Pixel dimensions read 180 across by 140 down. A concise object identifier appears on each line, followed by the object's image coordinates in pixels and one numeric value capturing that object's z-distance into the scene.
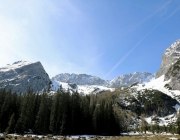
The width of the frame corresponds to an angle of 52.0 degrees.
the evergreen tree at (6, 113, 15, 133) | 63.80
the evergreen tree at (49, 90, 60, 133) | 78.71
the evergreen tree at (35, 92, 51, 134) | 78.41
